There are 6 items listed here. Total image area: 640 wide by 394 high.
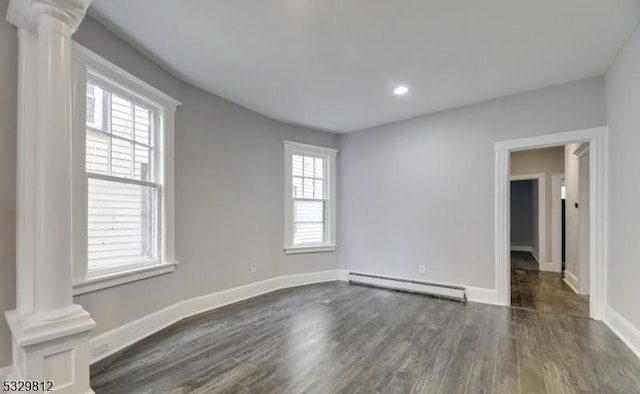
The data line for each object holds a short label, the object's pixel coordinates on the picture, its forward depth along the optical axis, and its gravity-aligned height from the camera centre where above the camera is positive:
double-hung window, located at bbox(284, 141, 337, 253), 5.06 -0.03
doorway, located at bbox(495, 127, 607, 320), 3.29 -0.10
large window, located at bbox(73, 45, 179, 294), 2.40 +0.19
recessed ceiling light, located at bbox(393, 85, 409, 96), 3.62 +1.30
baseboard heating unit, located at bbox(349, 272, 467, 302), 4.20 -1.36
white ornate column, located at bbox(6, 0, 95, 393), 1.72 -0.13
